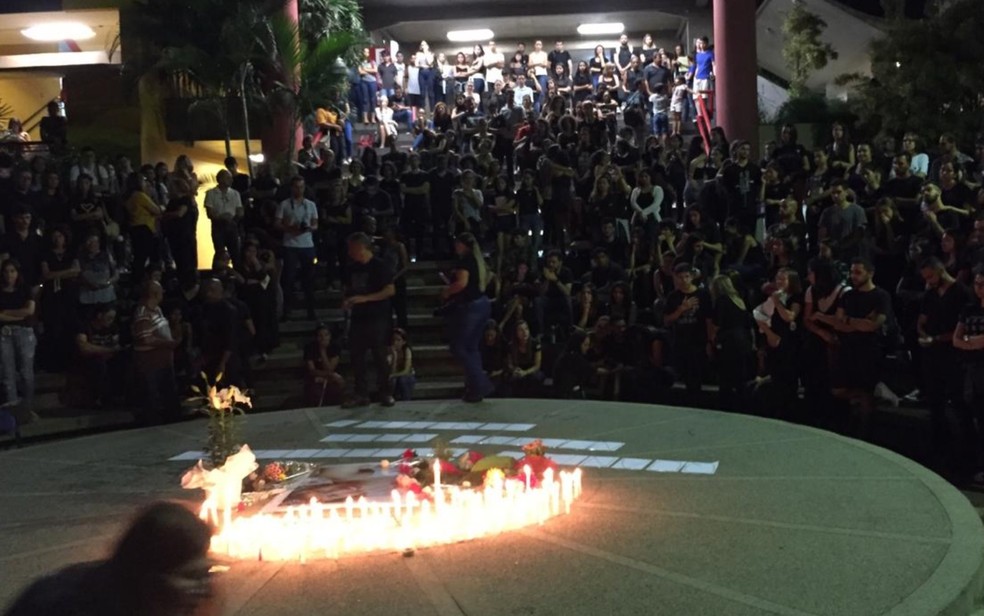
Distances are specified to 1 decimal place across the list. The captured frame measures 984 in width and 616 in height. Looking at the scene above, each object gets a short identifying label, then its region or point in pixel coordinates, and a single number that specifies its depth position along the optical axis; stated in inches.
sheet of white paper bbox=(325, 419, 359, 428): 390.4
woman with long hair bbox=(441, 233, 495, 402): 404.3
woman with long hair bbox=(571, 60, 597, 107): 933.8
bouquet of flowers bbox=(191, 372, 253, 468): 287.9
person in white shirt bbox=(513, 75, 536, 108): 905.5
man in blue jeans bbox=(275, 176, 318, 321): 542.6
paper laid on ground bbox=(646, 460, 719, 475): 298.5
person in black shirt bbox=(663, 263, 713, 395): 442.6
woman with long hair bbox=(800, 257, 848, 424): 392.2
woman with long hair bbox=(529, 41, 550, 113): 964.6
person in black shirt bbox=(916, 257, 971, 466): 340.8
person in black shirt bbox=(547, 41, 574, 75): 969.0
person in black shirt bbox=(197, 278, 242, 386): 459.8
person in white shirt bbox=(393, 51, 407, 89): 940.0
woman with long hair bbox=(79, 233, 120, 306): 481.1
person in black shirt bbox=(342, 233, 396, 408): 396.2
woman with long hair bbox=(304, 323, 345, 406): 468.1
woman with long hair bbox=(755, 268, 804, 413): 407.5
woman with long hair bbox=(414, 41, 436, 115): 940.6
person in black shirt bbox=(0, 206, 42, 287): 471.8
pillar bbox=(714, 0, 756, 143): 752.3
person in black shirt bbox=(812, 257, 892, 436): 372.8
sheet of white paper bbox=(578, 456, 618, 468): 311.1
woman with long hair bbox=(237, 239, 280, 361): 509.4
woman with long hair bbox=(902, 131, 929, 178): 503.2
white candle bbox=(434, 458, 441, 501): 252.1
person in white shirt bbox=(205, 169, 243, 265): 548.4
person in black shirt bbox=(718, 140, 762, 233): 539.8
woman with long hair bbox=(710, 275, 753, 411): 422.6
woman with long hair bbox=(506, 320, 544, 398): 477.4
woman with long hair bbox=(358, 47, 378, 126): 874.8
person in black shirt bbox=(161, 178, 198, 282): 545.6
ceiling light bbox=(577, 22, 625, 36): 1155.9
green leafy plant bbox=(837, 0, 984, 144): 625.3
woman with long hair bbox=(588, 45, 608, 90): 965.2
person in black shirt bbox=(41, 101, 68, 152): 765.9
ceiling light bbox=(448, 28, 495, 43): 1176.8
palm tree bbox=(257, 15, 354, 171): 694.5
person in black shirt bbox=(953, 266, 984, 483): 323.9
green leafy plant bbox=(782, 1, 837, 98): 822.5
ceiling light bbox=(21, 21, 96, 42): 908.0
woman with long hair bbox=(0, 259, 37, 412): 425.7
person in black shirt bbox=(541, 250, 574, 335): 501.4
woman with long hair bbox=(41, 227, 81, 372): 472.4
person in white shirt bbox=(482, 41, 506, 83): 976.9
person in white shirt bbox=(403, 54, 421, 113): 933.8
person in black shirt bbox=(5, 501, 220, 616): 101.3
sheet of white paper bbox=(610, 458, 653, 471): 306.7
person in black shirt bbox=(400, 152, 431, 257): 608.1
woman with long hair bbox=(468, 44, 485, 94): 957.2
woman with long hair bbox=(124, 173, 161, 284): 541.7
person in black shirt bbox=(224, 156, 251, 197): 599.2
